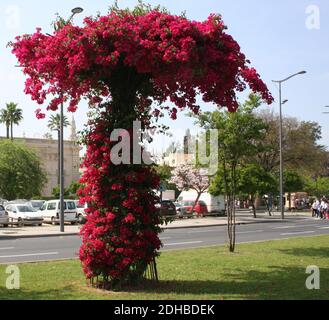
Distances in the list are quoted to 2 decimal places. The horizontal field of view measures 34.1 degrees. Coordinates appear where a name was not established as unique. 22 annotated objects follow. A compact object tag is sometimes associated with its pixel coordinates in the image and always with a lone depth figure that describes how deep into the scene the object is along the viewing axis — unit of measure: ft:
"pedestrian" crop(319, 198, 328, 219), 139.62
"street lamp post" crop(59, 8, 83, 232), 87.55
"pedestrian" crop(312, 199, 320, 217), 145.77
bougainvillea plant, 28.07
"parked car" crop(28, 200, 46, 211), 142.35
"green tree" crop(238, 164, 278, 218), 128.06
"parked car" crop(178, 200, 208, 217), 145.05
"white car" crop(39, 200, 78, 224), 113.80
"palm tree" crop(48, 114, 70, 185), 275.80
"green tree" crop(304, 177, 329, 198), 247.27
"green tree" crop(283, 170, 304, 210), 176.14
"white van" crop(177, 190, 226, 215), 150.00
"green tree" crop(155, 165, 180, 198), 174.60
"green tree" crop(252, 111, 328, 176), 179.32
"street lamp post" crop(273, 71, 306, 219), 131.22
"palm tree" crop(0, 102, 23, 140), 258.78
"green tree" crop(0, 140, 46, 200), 179.11
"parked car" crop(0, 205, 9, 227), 103.37
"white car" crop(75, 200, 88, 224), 111.90
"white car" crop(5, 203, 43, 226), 109.81
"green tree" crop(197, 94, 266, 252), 51.65
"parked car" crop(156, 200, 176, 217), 129.73
